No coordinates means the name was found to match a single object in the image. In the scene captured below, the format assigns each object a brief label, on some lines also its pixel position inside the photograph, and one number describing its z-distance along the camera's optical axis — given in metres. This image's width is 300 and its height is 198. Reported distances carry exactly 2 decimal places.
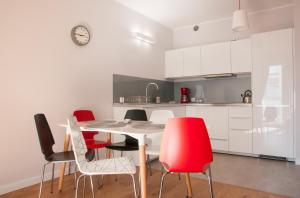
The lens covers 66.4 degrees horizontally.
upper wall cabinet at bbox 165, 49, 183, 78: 4.80
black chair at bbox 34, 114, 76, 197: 1.97
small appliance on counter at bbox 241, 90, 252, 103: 4.07
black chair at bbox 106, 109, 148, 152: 2.48
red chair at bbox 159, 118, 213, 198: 1.53
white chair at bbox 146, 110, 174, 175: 2.67
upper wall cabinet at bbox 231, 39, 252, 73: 3.95
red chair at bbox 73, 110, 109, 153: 2.78
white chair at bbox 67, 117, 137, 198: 1.60
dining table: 1.67
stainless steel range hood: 4.28
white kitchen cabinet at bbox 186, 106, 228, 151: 4.04
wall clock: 3.03
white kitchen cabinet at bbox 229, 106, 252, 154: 3.80
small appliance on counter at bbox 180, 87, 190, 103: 4.93
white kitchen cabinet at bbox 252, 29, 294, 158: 3.47
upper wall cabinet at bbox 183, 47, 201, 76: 4.56
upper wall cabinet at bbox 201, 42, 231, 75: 4.20
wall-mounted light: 4.12
